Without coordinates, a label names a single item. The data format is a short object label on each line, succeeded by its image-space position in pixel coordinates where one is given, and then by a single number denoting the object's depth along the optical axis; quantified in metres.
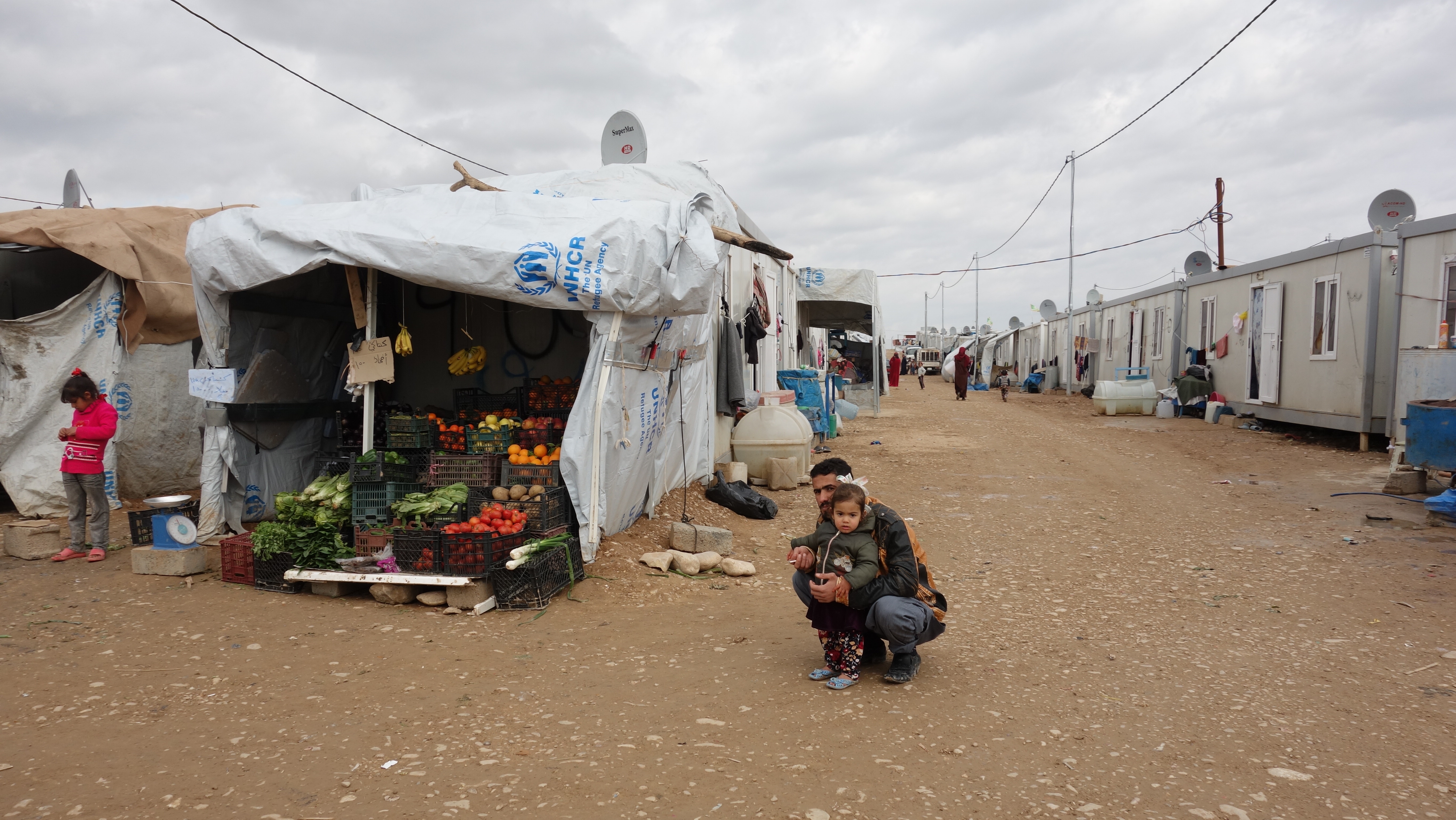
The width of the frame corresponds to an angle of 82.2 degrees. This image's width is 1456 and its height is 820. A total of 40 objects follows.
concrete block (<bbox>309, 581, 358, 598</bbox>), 5.99
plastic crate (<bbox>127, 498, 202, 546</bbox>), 6.94
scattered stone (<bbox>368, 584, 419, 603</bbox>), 5.82
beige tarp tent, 8.41
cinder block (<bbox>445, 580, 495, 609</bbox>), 5.65
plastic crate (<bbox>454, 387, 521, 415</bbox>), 7.82
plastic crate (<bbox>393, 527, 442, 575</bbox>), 5.77
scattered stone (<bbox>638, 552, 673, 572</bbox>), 6.54
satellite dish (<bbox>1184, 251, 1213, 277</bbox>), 21.53
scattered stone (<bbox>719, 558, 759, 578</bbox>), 6.64
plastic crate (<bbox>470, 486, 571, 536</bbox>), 6.07
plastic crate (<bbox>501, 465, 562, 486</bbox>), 6.36
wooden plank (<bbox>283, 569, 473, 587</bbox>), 5.61
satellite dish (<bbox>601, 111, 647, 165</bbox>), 9.92
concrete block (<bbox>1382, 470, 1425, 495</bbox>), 9.09
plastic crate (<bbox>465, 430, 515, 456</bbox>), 6.61
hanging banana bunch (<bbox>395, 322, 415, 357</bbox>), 7.11
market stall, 6.11
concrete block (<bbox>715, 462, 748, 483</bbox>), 9.90
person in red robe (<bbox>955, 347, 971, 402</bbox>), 27.16
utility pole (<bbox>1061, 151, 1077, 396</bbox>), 30.77
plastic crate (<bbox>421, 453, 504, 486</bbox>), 6.49
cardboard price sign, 6.78
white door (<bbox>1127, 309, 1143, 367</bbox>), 24.38
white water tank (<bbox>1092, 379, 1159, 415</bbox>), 21.11
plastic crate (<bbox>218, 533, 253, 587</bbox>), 6.25
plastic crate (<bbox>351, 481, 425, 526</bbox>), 6.40
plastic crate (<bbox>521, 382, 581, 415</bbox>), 7.57
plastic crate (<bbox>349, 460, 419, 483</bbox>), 6.37
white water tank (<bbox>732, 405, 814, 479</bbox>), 10.76
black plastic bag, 8.88
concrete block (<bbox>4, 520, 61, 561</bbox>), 6.91
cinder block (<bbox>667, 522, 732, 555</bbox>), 7.15
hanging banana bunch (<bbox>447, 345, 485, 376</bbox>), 8.20
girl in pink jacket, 6.83
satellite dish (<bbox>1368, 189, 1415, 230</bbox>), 13.37
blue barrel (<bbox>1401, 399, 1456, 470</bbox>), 8.33
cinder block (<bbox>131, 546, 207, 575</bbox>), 6.39
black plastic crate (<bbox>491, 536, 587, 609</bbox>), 5.68
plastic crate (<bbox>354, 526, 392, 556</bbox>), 6.19
